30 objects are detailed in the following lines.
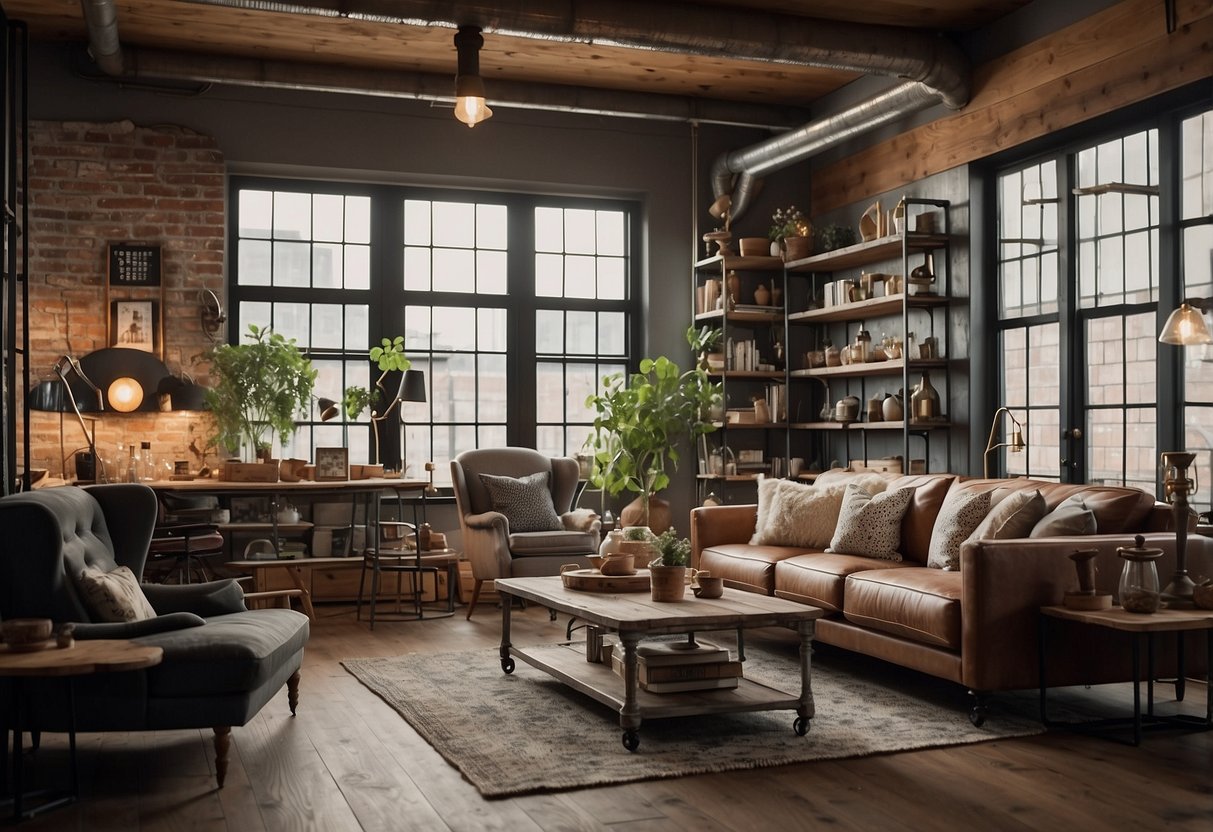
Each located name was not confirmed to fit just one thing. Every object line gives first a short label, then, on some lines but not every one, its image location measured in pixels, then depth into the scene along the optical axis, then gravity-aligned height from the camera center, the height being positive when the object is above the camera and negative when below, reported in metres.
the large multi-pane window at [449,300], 8.54 +0.92
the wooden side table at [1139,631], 4.21 -0.75
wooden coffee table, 4.20 -0.74
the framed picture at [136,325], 7.82 +0.65
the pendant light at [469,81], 5.39 +1.56
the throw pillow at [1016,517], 5.01 -0.39
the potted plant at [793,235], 8.59 +1.37
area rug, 3.96 -1.13
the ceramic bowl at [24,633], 3.49 -0.60
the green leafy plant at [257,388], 7.52 +0.23
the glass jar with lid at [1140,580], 4.38 -0.57
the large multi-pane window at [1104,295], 5.83 +0.68
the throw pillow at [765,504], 6.72 -0.44
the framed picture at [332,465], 7.73 -0.26
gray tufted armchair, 3.81 -0.73
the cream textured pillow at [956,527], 5.39 -0.46
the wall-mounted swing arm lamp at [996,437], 5.75 -0.08
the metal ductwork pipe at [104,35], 6.25 +2.19
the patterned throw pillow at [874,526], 5.91 -0.50
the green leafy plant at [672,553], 4.74 -0.51
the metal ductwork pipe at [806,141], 7.27 +1.92
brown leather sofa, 4.50 -0.72
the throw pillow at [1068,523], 4.83 -0.40
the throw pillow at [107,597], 4.06 -0.58
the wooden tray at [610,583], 5.05 -0.66
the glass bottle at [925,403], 7.34 +0.13
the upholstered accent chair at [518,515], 7.29 -0.57
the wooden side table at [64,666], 3.31 -0.67
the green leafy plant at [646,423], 8.52 +0.01
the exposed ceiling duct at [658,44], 5.89 +2.06
